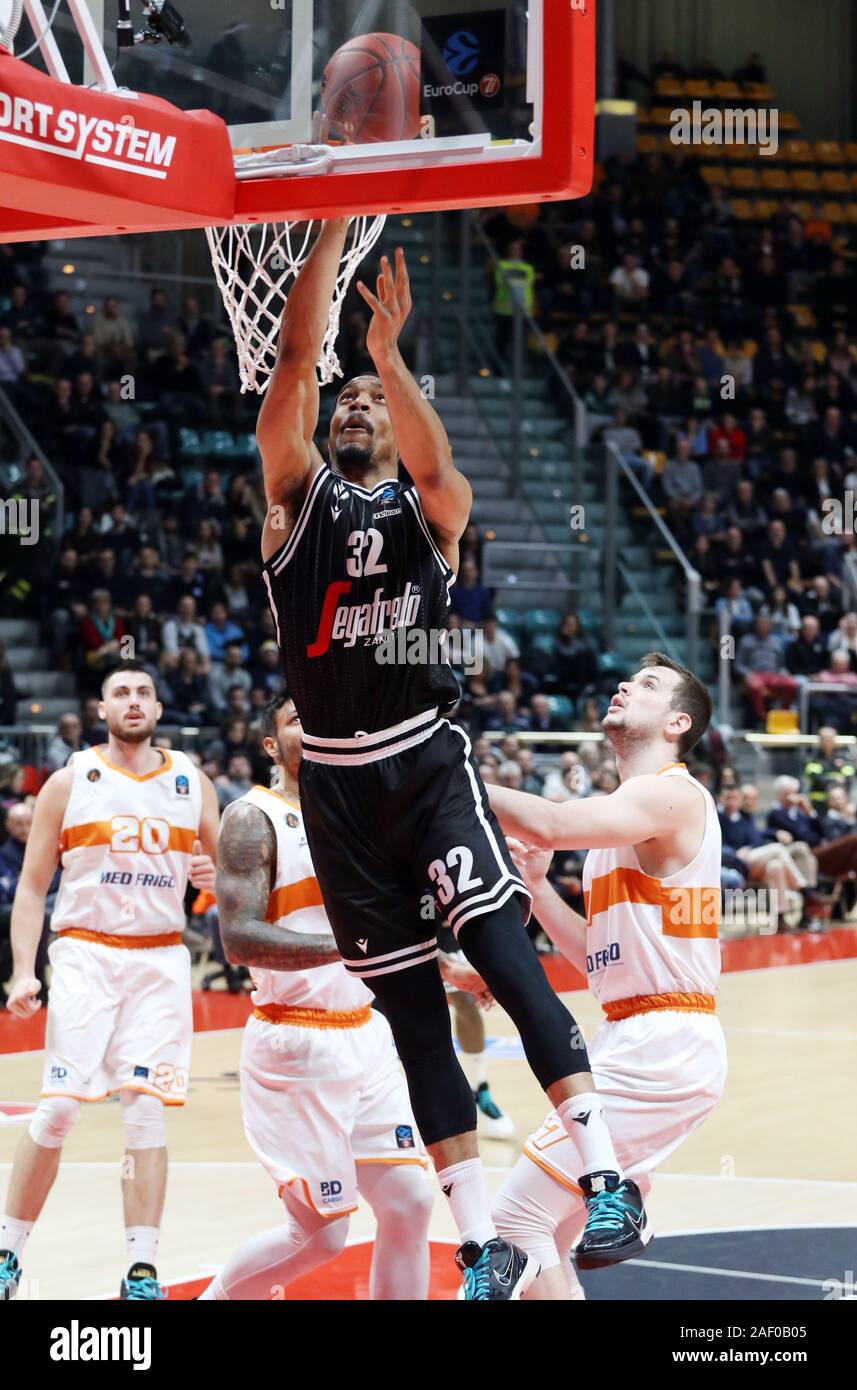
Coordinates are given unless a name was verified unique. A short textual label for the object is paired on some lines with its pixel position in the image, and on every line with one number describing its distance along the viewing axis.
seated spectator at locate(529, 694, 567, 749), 16.94
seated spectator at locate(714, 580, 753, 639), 19.42
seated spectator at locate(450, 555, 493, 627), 17.69
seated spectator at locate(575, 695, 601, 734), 17.16
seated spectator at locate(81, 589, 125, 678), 15.55
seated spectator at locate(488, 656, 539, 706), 17.36
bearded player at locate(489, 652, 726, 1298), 5.21
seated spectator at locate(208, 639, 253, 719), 15.73
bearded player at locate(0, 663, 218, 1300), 6.59
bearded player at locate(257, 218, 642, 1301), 4.32
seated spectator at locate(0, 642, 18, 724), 14.95
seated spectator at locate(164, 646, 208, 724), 15.44
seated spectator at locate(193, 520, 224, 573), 16.80
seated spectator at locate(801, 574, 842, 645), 20.27
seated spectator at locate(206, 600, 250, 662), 16.16
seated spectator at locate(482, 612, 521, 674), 17.50
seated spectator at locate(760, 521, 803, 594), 20.48
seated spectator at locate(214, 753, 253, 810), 14.16
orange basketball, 4.88
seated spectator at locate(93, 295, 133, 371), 17.94
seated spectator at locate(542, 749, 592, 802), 15.34
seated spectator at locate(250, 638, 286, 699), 16.02
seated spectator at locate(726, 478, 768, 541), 21.09
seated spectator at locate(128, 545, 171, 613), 16.02
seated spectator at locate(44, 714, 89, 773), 13.95
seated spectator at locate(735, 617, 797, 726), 18.98
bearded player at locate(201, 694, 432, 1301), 5.64
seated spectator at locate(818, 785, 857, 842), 17.77
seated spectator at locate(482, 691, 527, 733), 16.72
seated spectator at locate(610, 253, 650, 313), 23.55
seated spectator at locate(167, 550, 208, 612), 16.34
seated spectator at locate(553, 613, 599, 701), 17.98
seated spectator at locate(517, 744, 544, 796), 15.52
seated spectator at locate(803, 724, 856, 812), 18.31
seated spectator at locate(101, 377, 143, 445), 17.69
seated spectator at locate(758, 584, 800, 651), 19.80
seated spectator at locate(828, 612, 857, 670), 19.81
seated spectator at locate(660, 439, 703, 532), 21.00
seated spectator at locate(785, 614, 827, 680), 19.53
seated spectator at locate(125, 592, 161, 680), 15.58
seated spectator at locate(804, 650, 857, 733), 19.03
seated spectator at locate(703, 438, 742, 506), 21.50
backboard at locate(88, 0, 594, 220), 4.62
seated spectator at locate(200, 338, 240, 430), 17.95
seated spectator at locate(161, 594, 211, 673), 15.84
